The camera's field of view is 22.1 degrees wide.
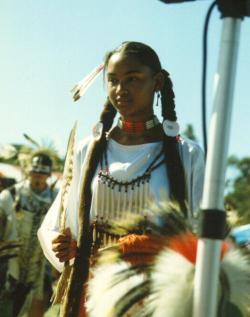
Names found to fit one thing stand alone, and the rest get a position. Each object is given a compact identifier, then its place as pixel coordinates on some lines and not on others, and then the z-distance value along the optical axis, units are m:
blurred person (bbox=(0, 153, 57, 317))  6.81
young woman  2.48
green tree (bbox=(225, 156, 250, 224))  50.94
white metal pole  1.53
